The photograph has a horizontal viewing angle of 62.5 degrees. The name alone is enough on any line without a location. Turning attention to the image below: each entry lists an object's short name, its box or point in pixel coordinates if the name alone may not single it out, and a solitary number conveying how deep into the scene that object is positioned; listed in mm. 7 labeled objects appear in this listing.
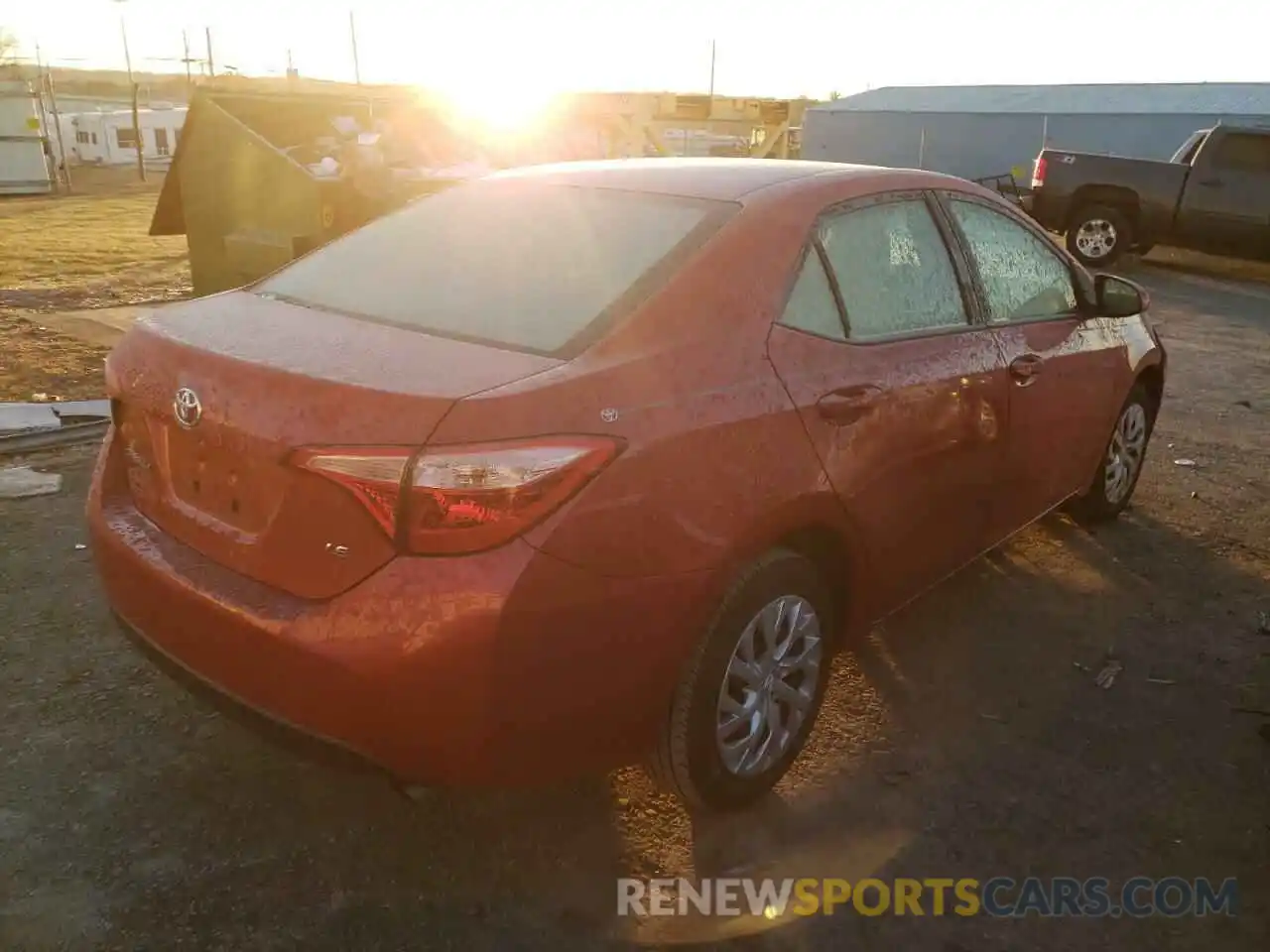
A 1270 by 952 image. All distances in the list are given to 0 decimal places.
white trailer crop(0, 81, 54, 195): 26953
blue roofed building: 22656
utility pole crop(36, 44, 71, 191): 30523
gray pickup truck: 13992
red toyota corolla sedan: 2074
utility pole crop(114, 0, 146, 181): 31475
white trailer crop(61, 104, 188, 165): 40844
